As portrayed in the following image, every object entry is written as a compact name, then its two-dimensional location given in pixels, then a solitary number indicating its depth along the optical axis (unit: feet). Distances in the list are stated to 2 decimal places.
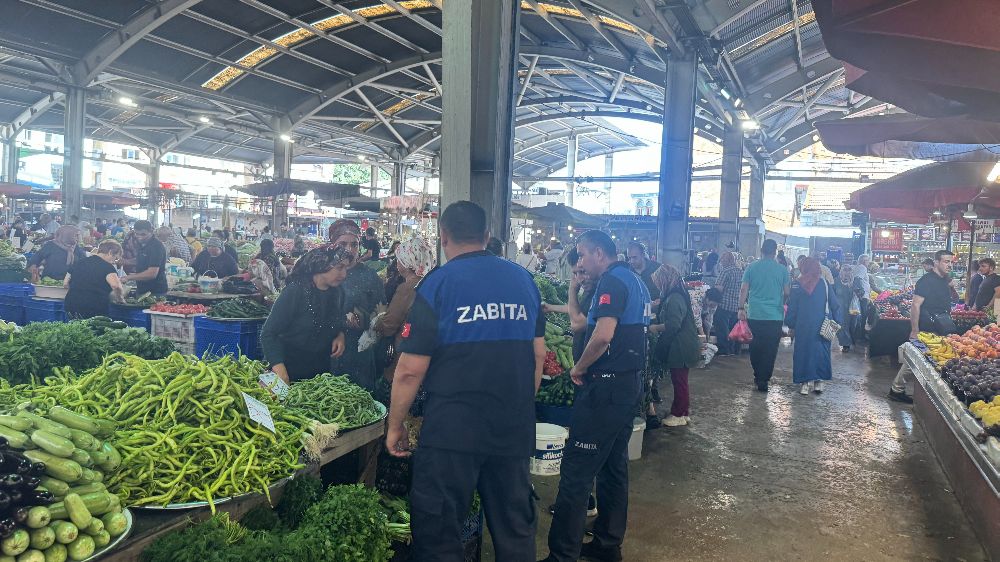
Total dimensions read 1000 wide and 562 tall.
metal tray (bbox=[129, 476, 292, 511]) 7.68
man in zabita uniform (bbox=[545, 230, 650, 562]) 11.85
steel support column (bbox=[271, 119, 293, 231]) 71.31
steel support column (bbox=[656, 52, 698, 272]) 40.19
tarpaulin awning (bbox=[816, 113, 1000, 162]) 16.02
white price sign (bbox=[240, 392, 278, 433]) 9.06
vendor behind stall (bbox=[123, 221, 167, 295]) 27.32
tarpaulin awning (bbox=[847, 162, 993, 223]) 30.07
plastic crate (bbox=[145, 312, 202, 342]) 21.62
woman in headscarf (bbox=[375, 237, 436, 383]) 14.85
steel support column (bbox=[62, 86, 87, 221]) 52.13
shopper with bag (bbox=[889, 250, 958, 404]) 28.27
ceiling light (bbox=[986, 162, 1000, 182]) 28.94
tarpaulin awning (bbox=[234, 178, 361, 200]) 57.98
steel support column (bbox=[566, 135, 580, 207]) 104.40
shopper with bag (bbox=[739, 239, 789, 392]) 27.43
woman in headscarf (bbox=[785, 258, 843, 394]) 26.68
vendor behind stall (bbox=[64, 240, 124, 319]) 20.81
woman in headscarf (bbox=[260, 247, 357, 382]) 13.17
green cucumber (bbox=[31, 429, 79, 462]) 6.91
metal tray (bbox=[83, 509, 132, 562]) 6.51
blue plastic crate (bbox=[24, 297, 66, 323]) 24.79
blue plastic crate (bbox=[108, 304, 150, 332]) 23.00
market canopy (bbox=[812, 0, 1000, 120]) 8.68
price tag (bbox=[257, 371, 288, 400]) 10.89
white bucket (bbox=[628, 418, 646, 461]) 18.56
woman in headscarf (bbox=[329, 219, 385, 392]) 16.01
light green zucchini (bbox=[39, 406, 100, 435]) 7.68
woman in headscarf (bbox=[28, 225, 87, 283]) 28.04
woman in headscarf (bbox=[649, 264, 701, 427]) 20.81
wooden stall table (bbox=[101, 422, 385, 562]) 7.04
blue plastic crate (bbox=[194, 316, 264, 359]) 20.35
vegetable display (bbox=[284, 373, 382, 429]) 11.10
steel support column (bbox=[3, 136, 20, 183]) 81.66
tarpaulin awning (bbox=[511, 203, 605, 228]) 57.11
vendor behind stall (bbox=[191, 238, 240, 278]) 31.83
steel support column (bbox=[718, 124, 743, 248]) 62.08
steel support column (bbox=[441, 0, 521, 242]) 13.52
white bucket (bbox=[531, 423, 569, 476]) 16.12
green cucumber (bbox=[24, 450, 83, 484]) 6.77
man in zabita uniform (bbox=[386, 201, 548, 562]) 8.55
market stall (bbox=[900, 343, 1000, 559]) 13.23
